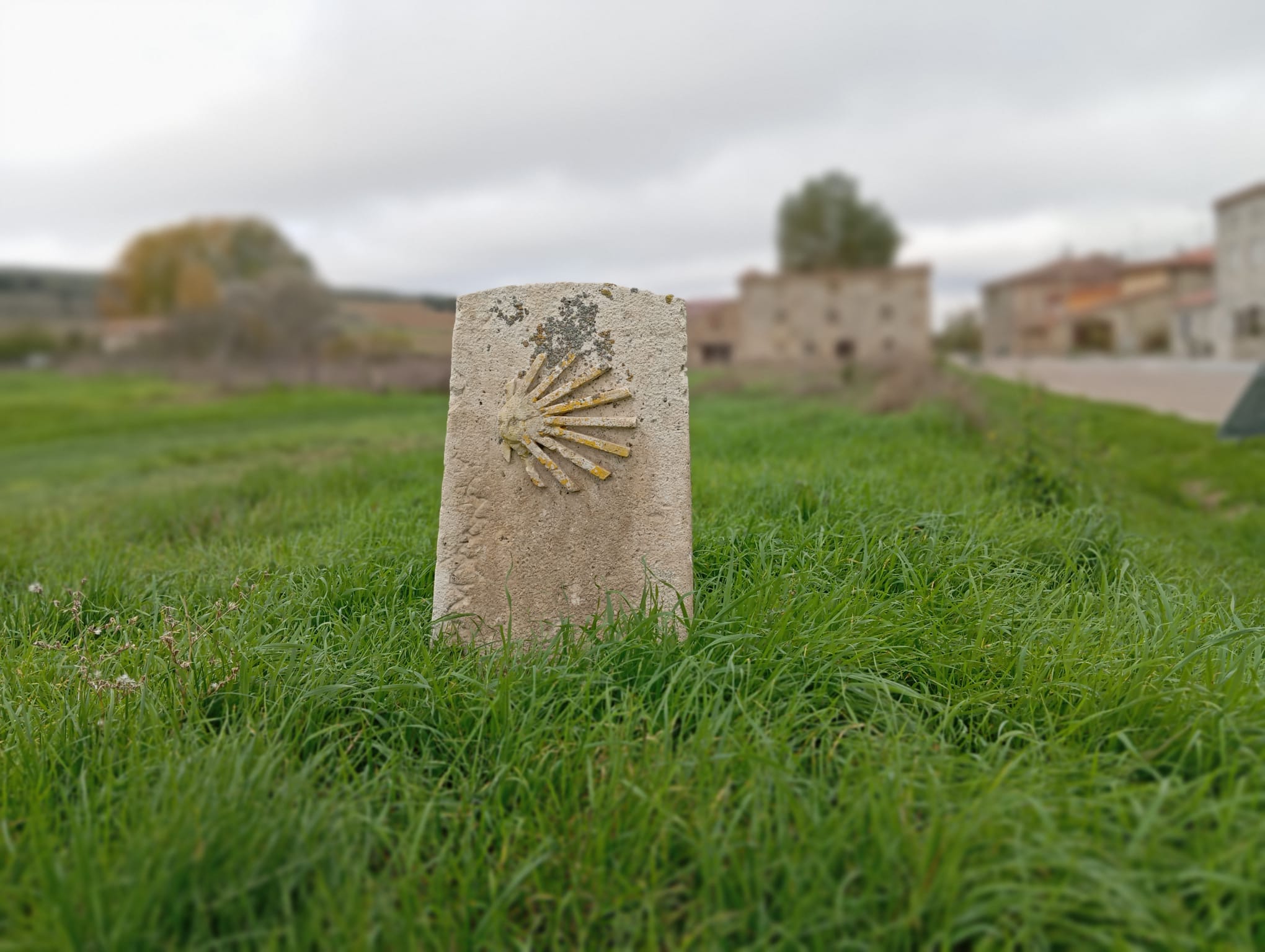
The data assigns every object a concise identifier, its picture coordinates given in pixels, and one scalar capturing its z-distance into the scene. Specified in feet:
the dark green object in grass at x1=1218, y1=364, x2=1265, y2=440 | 28.94
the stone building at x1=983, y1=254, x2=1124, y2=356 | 204.44
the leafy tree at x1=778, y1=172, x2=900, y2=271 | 148.66
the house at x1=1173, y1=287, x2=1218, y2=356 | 117.91
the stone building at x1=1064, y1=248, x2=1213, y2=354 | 157.69
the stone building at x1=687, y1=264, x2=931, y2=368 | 135.44
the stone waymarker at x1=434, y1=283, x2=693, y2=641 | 9.84
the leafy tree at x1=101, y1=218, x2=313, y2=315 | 144.15
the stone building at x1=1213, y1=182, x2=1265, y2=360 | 107.45
